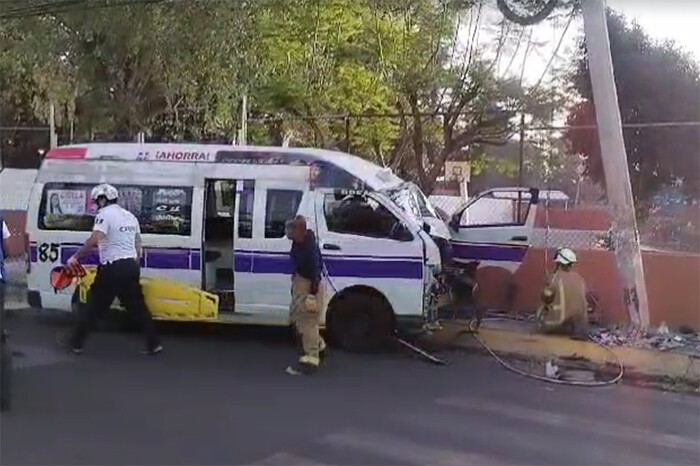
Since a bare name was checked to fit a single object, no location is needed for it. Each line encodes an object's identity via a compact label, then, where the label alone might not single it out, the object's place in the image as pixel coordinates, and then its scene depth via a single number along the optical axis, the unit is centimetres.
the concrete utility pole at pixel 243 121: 1683
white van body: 953
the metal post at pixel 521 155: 1488
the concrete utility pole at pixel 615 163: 1021
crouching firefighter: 1012
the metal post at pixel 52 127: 2059
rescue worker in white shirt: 888
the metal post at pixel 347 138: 1566
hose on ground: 840
